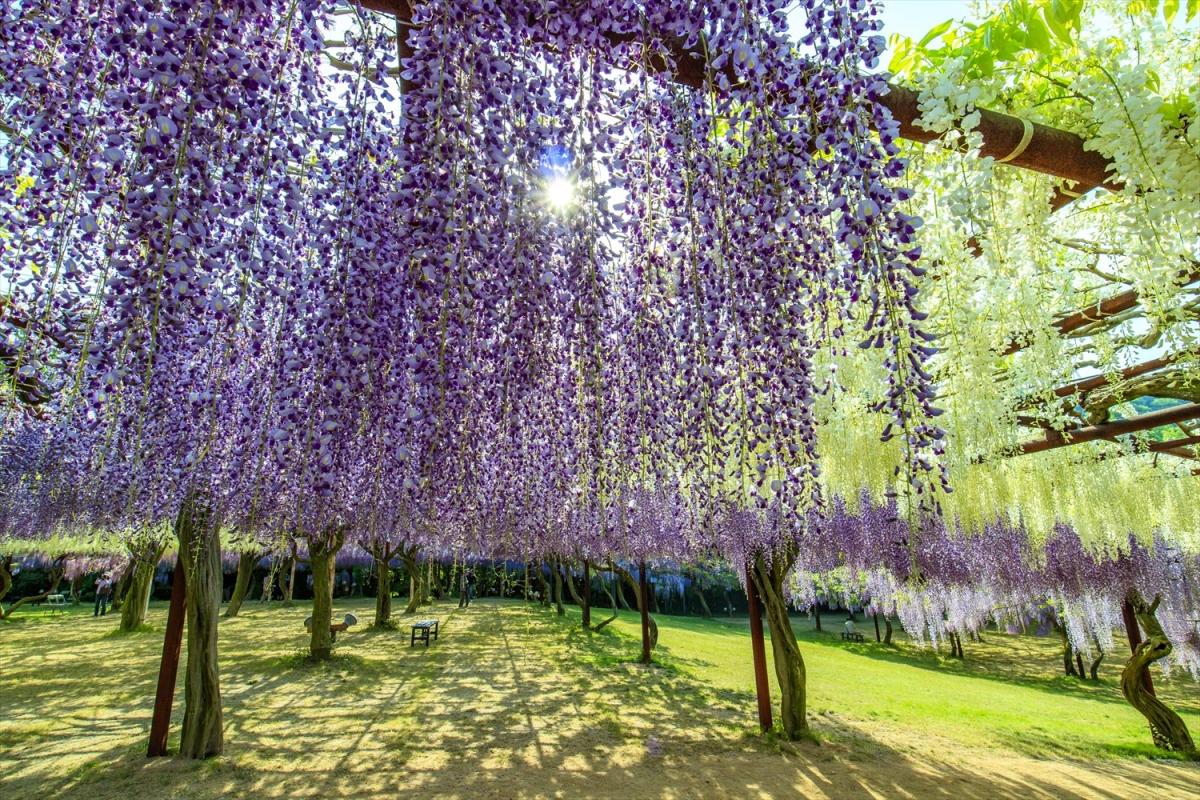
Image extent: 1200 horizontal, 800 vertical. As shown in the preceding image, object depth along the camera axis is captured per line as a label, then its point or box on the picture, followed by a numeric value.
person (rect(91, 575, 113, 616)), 23.42
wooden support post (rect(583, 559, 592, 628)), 19.31
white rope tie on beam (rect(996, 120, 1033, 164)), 2.88
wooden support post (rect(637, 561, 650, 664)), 13.45
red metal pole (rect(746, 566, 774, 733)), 8.25
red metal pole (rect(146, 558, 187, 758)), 6.61
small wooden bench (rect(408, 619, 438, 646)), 14.52
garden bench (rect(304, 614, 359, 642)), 13.34
